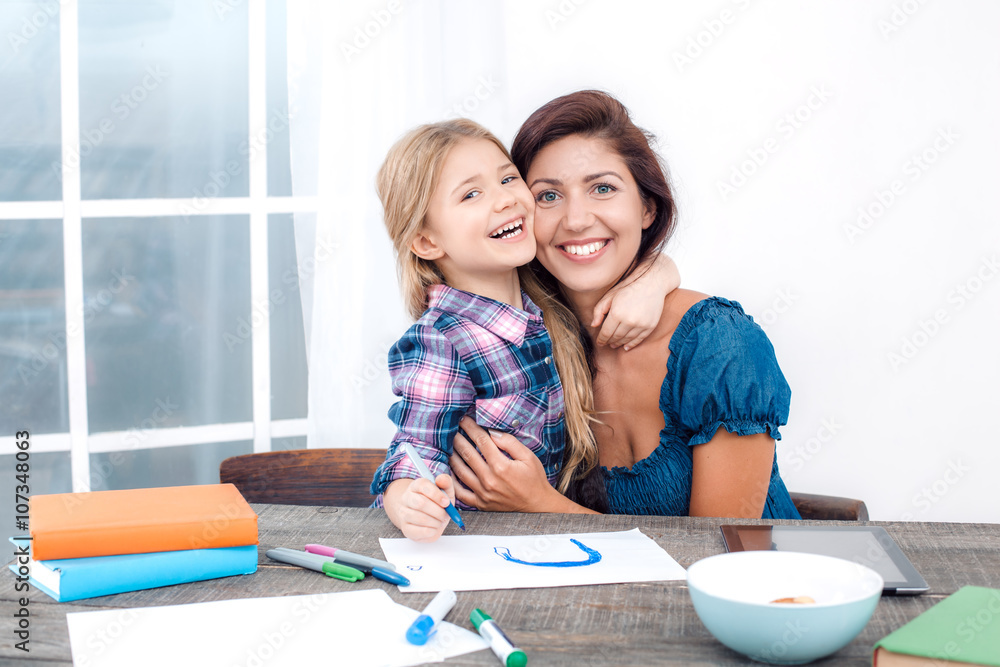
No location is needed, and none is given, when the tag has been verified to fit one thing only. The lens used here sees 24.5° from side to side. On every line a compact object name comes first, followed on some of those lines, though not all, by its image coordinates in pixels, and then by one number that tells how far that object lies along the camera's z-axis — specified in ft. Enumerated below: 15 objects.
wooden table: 7.29
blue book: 7.69
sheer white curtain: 12.47
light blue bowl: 7.10
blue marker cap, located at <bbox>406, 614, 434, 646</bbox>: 7.35
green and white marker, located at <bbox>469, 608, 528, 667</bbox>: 7.18
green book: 6.91
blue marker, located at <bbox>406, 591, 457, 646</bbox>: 7.35
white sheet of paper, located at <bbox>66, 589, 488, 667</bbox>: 7.30
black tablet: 7.76
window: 12.16
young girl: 9.04
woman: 9.06
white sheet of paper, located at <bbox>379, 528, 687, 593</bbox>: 7.81
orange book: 7.75
